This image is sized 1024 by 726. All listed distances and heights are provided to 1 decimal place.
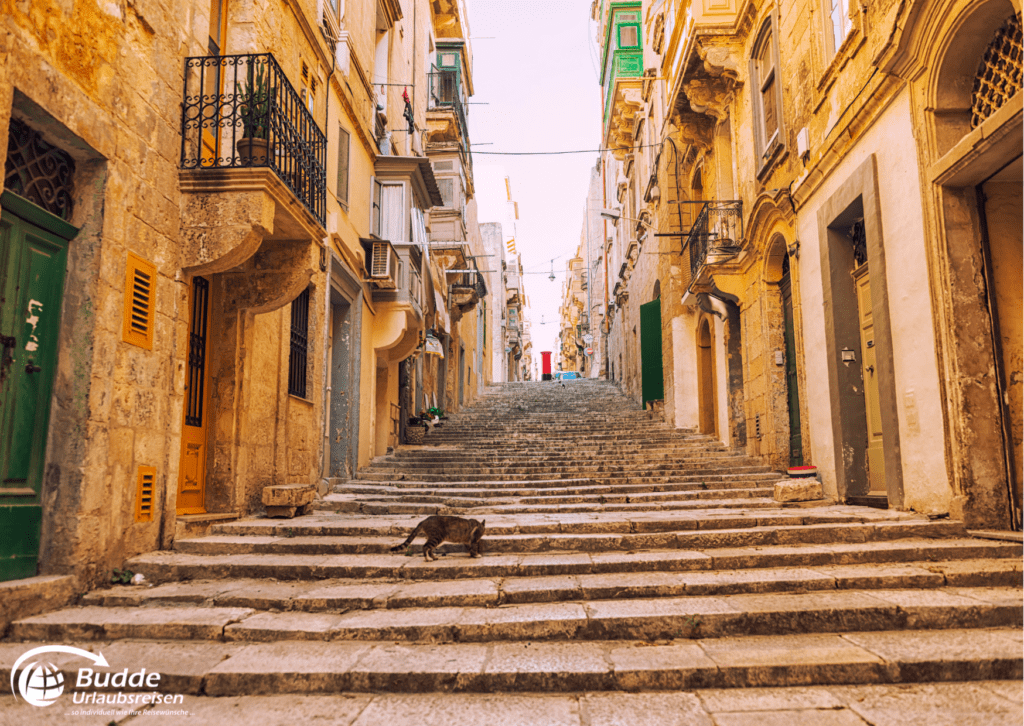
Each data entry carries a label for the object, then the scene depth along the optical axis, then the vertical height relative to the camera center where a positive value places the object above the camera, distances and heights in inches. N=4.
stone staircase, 153.6 -41.9
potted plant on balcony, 270.7 +135.3
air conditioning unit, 495.2 +137.9
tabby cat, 245.4 -26.7
